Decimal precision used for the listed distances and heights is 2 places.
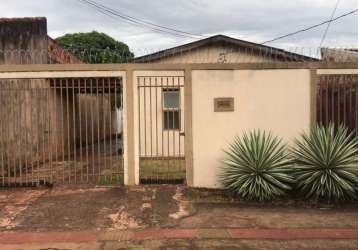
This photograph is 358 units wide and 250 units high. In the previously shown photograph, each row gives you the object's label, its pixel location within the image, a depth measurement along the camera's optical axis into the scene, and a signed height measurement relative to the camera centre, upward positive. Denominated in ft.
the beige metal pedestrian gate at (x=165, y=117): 43.07 -0.47
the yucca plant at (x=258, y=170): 26.86 -3.51
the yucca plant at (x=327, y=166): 26.40 -3.29
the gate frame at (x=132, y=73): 30.04 +2.63
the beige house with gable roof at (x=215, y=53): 50.78 +6.63
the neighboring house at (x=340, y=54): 40.08 +5.15
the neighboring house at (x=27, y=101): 36.11 +1.15
